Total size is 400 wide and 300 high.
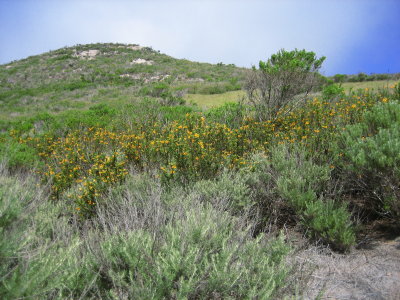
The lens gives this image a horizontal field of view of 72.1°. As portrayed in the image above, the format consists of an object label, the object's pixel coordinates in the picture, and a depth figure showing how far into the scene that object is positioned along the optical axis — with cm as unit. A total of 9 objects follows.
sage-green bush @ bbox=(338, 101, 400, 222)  316
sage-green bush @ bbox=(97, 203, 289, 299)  197
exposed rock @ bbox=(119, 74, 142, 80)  2726
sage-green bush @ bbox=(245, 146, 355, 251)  318
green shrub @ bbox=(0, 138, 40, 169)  600
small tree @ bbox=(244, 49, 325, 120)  796
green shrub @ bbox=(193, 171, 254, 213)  372
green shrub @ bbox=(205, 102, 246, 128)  770
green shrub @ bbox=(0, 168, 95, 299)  157
